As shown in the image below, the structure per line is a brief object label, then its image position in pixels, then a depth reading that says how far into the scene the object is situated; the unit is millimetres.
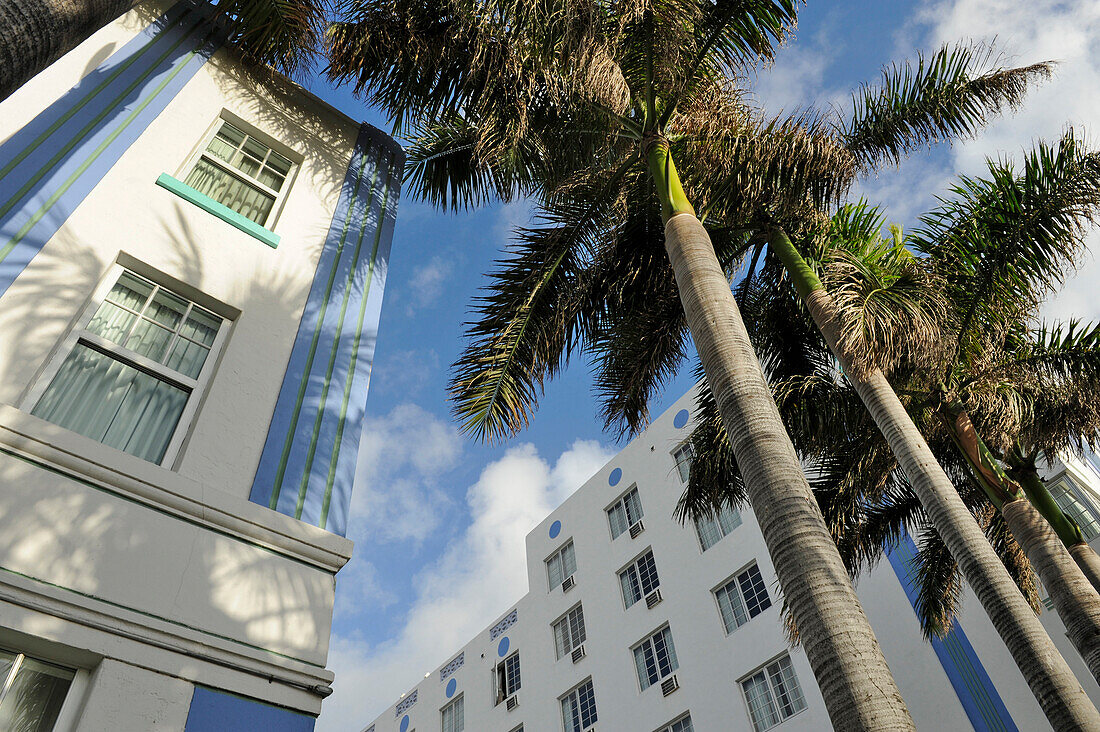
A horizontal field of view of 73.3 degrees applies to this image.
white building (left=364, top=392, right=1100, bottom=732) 17031
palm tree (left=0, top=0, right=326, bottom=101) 2891
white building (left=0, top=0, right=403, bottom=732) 4758
